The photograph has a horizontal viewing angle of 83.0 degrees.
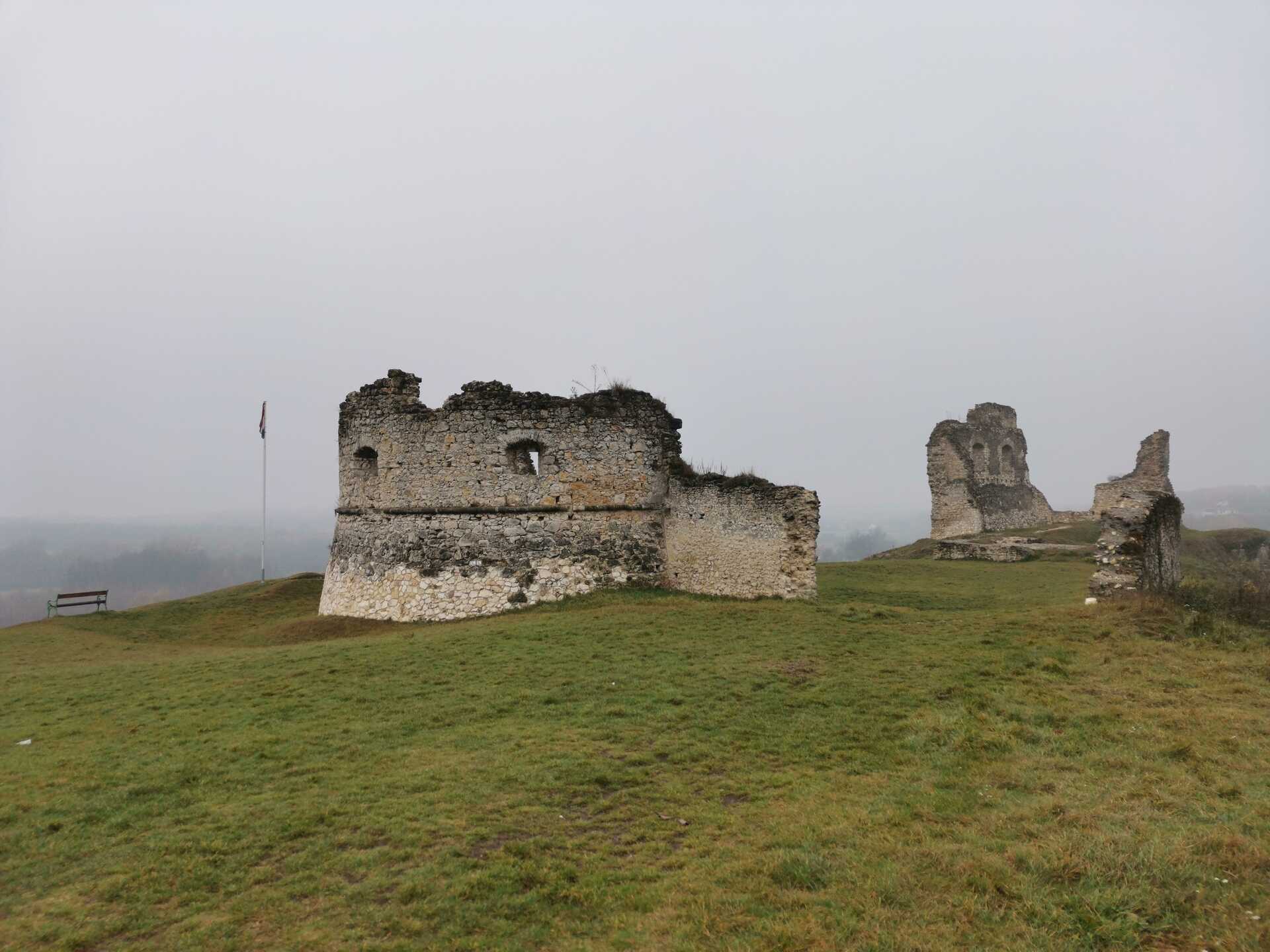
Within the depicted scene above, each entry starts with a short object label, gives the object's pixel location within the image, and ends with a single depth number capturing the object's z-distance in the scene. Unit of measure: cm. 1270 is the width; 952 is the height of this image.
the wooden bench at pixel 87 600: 2022
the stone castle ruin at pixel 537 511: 1628
